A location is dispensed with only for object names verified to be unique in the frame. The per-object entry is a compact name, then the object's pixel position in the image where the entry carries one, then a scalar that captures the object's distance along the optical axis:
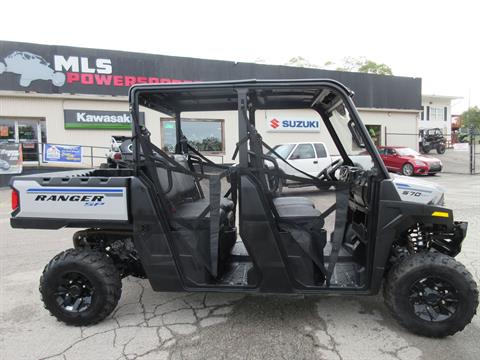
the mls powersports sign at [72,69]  15.77
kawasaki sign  16.62
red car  17.95
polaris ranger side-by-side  3.11
